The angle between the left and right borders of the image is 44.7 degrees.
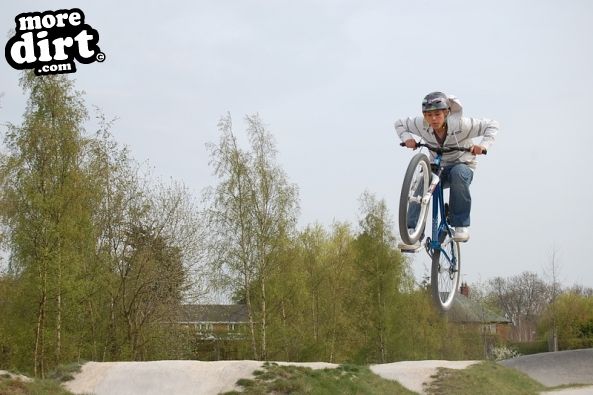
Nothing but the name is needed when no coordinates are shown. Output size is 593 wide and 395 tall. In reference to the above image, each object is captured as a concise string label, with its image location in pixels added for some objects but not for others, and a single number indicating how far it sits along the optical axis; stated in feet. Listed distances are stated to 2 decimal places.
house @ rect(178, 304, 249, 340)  132.16
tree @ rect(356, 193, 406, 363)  135.03
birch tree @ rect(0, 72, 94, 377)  103.14
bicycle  22.68
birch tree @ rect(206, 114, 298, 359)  128.98
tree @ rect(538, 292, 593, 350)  181.27
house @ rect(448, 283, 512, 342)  180.13
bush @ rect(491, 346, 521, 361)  191.62
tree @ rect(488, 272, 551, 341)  234.05
